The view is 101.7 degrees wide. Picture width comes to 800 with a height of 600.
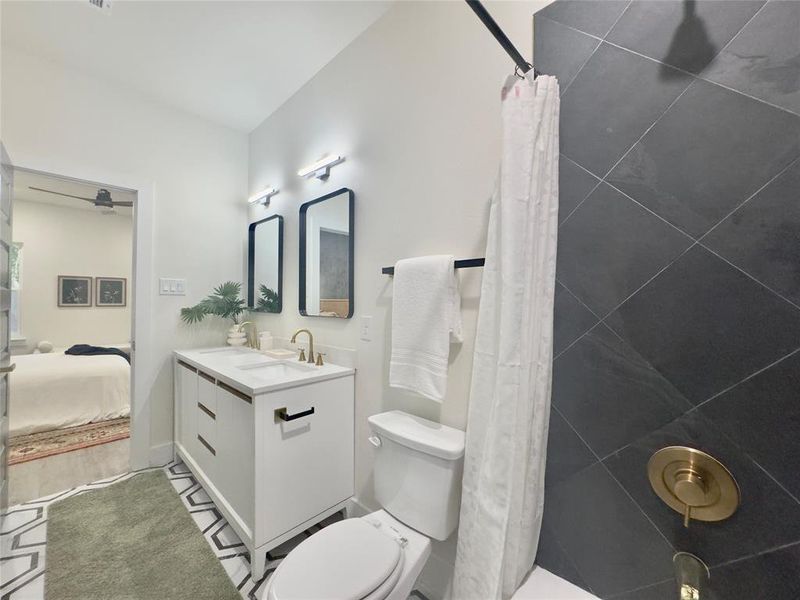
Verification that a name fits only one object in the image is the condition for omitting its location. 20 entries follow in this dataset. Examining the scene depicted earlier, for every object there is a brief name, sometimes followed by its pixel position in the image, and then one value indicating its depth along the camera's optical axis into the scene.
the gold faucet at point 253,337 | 2.62
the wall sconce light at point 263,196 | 2.48
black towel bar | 1.23
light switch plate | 2.41
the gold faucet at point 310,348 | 1.94
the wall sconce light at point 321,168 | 1.91
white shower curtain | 0.96
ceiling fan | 3.15
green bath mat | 1.36
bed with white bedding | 2.75
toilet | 0.93
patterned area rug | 2.46
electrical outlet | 1.72
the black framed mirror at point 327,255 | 1.86
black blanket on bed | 3.72
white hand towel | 1.26
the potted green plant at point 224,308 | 2.50
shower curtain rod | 0.79
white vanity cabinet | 1.40
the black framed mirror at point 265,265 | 2.45
